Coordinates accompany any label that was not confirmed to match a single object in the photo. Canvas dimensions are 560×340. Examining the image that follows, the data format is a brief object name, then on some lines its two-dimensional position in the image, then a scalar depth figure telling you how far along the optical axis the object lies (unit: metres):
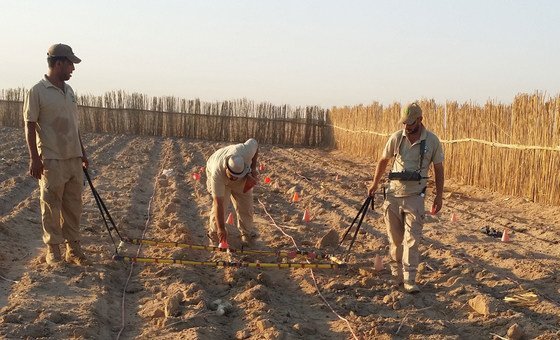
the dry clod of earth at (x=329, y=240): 6.50
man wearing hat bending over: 5.61
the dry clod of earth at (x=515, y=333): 3.93
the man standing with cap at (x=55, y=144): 5.02
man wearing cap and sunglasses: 4.86
